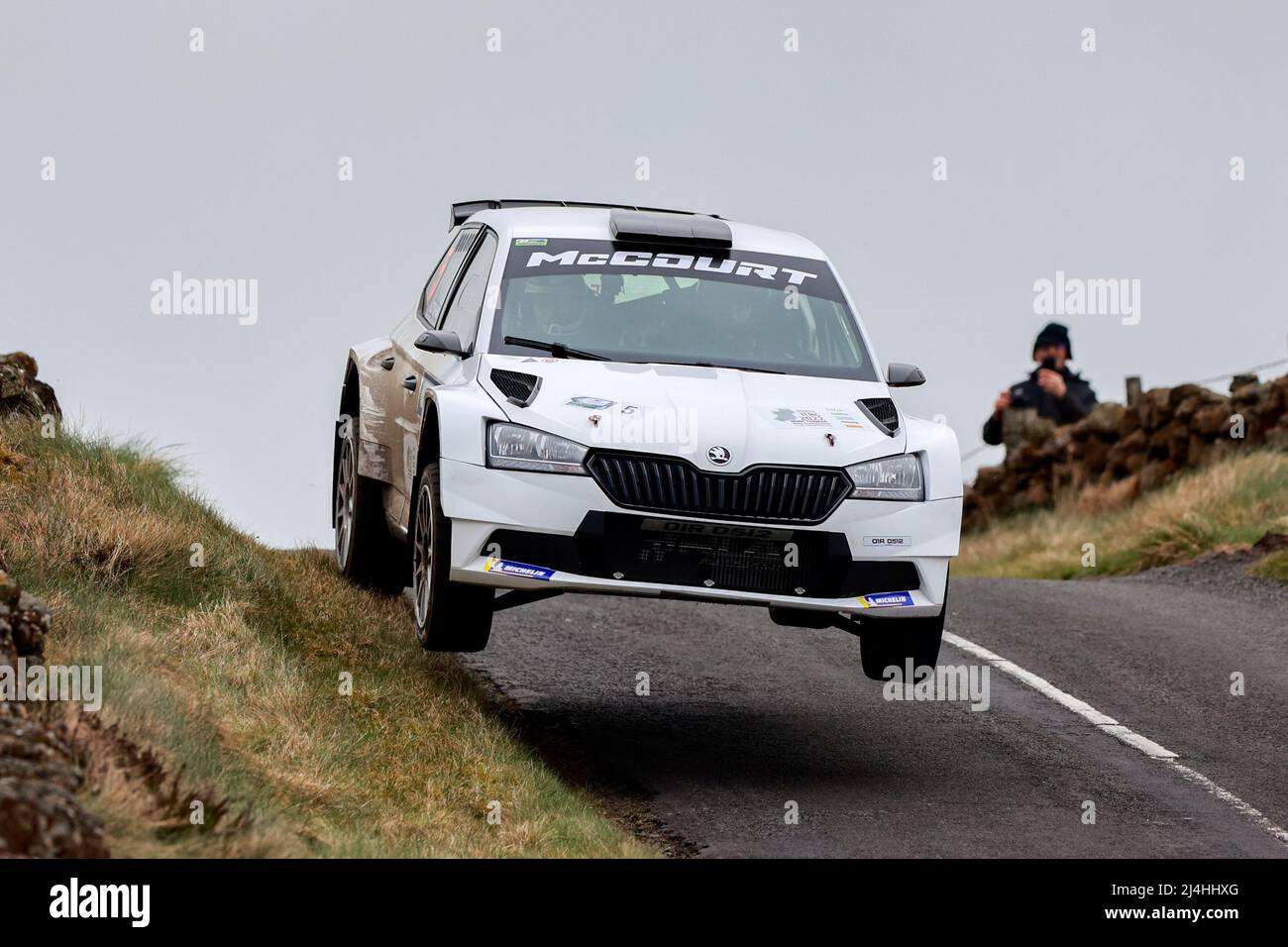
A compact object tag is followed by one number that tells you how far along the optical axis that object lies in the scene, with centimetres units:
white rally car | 802
